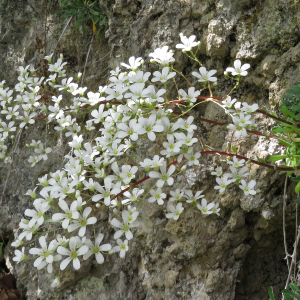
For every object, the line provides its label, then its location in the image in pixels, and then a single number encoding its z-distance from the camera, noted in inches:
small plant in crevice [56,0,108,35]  16.4
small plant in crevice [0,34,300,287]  11.4
